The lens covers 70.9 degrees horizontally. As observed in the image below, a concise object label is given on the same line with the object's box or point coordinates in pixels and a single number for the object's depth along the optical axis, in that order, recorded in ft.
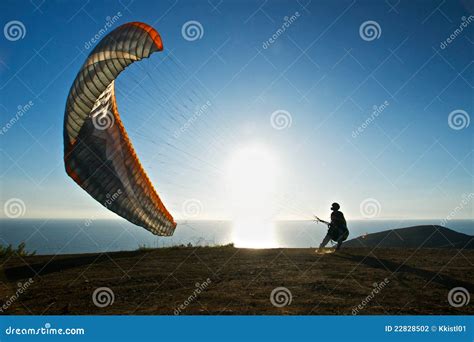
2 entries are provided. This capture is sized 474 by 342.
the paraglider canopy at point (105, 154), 36.06
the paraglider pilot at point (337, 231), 46.26
